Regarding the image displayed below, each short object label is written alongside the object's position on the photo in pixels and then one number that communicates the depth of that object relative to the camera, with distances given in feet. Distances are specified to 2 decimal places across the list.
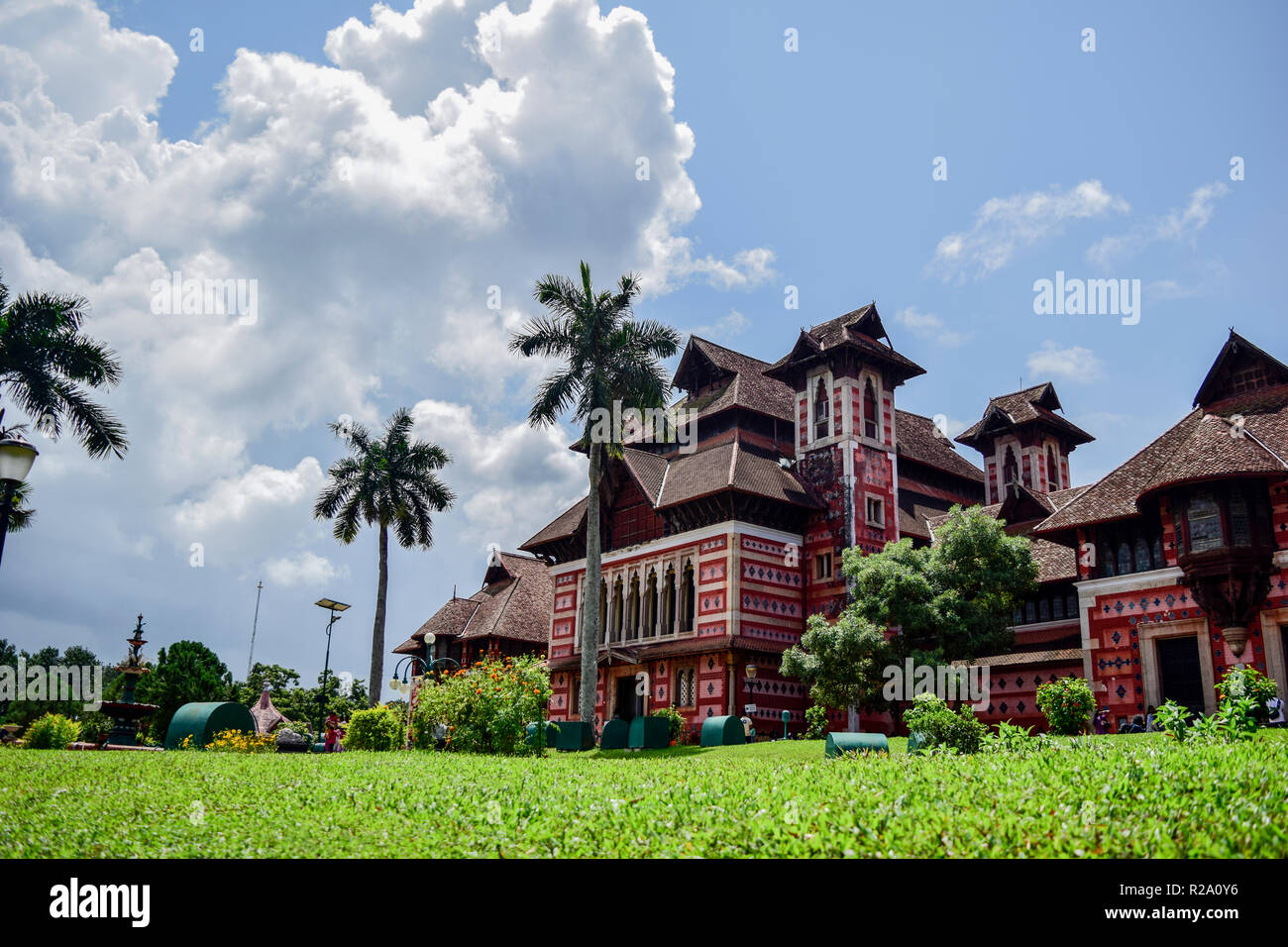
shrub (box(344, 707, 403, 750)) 98.12
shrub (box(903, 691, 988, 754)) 60.13
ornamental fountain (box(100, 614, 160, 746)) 91.97
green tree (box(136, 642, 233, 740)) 177.47
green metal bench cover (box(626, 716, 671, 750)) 102.22
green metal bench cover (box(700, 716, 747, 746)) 100.32
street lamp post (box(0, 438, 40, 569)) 42.24
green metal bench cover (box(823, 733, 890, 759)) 65.41
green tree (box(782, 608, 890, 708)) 103.60
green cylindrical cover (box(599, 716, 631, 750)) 104.78
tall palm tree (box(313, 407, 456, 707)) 153.48
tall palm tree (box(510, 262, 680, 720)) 112.78
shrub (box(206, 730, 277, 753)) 85.10
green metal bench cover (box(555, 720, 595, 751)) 101.81
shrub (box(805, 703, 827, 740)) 110.01
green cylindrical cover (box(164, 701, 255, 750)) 87.45
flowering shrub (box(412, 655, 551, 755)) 82.17
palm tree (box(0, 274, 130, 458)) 110.32
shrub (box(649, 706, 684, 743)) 109.09
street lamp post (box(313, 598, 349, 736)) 133.39
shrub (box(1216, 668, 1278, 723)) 57.62
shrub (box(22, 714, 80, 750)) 105.09
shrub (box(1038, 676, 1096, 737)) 84.48
